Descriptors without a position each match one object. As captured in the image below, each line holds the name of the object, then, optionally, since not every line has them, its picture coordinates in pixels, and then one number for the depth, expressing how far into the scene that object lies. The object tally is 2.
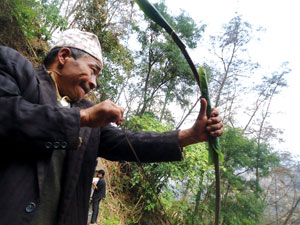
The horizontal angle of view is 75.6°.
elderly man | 0.77
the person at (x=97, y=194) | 5.02
